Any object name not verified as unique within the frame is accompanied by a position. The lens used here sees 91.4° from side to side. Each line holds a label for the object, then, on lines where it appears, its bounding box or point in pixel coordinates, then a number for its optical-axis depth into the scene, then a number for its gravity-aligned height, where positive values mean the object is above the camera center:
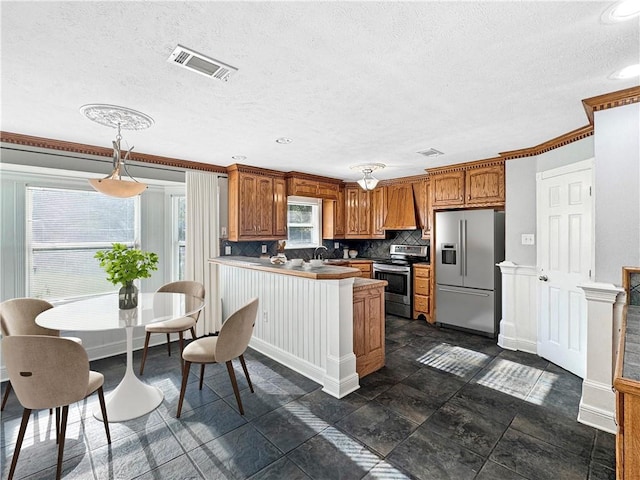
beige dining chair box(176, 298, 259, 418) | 2.36 -0.85
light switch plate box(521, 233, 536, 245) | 3.73 -0.02
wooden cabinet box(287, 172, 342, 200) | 5.07 +0.90
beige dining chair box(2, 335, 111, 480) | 1.75 -0.78
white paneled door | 2.98 -0.22
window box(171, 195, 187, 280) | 4.32 +0.04
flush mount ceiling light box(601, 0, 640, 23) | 1.33 +1.00
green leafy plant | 2.49 -0.21
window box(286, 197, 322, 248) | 5.77 +0.31
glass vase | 2.60 -0.49
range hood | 5.47 +0.51
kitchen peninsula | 2.78 -0.83
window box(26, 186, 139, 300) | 3.39 +0.02
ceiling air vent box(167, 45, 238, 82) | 1.64 +0.97
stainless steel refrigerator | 4.23 -0.44
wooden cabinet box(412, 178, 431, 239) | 5.29 +0.57
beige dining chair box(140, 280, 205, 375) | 3.13 -0.87
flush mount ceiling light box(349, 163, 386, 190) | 4.26 +1.00
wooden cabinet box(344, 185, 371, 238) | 6.05 +0.50
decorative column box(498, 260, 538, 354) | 3.77 -0.88
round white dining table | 2.23 -0.61
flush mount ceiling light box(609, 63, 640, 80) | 1.86 +1.02
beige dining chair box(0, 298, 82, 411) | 2.46 -0.65
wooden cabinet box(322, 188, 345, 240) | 6.04 +0.39
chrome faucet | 5.85 -0.31
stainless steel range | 5.20 -0.65
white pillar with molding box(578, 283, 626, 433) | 2.24 -0.85
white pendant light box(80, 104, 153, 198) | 2.31 +0.95
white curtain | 4.20 +0.01
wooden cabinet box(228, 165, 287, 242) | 4.48 +0.49
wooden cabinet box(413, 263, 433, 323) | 4.98 -0.87
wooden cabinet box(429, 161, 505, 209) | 4.16 +0.74
